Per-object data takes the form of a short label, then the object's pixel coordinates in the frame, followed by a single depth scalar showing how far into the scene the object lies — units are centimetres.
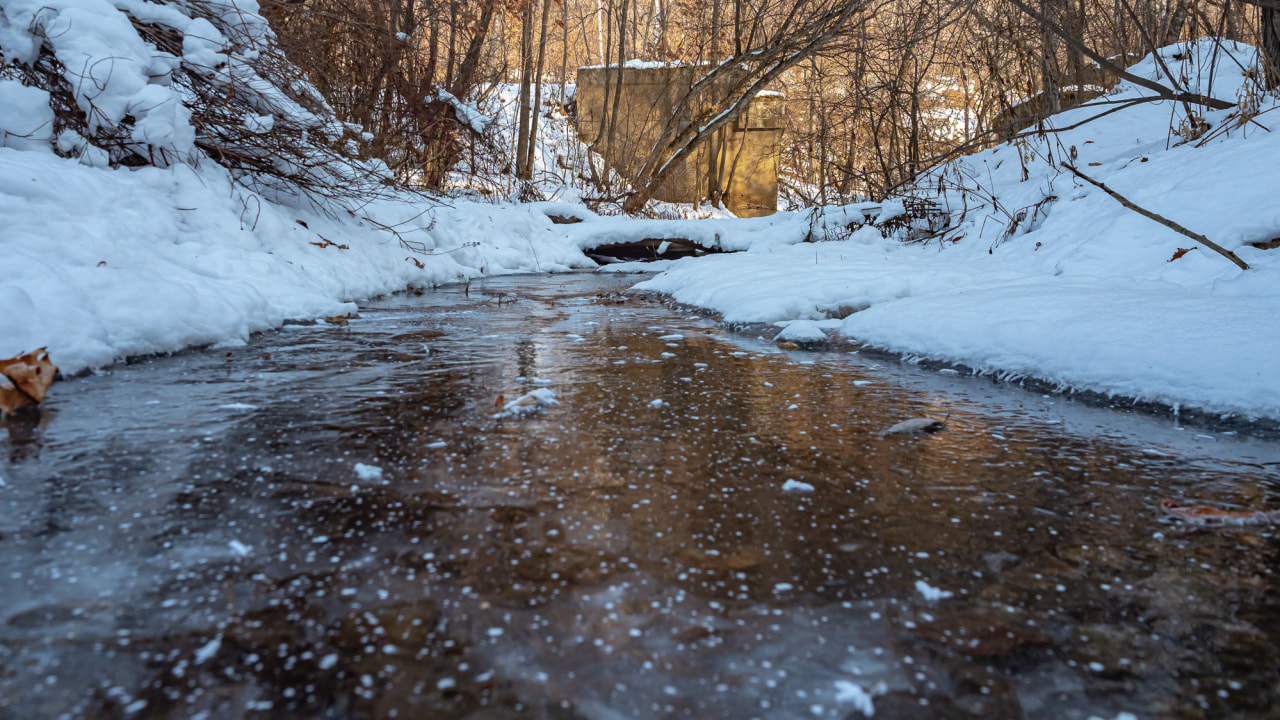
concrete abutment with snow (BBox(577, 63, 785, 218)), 1611
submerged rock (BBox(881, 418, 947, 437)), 245
